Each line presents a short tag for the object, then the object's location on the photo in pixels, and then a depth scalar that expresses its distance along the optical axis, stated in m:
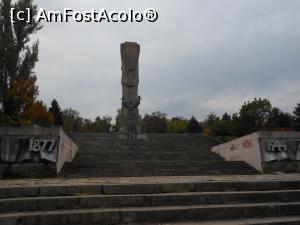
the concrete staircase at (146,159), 12.50
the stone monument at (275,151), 13.46
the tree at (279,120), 34.78
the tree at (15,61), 21.16
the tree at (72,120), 50.91
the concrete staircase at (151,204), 4.77
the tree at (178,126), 50.31
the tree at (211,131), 31.69
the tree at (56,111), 43.00
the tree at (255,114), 30.77
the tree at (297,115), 37.04
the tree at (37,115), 22.97
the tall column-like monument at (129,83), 26.61
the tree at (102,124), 54.19
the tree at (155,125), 51.66
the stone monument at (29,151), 11.14
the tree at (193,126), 44.07
